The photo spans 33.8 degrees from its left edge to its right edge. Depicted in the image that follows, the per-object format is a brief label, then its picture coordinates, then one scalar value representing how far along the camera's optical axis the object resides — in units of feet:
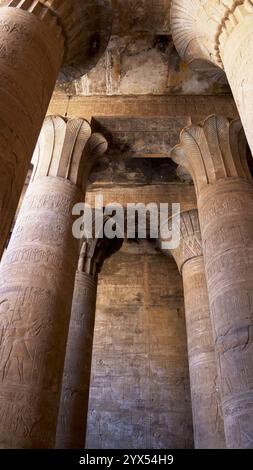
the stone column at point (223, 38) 11.12
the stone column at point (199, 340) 20.52
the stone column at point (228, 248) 13.16
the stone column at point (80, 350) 21.38
